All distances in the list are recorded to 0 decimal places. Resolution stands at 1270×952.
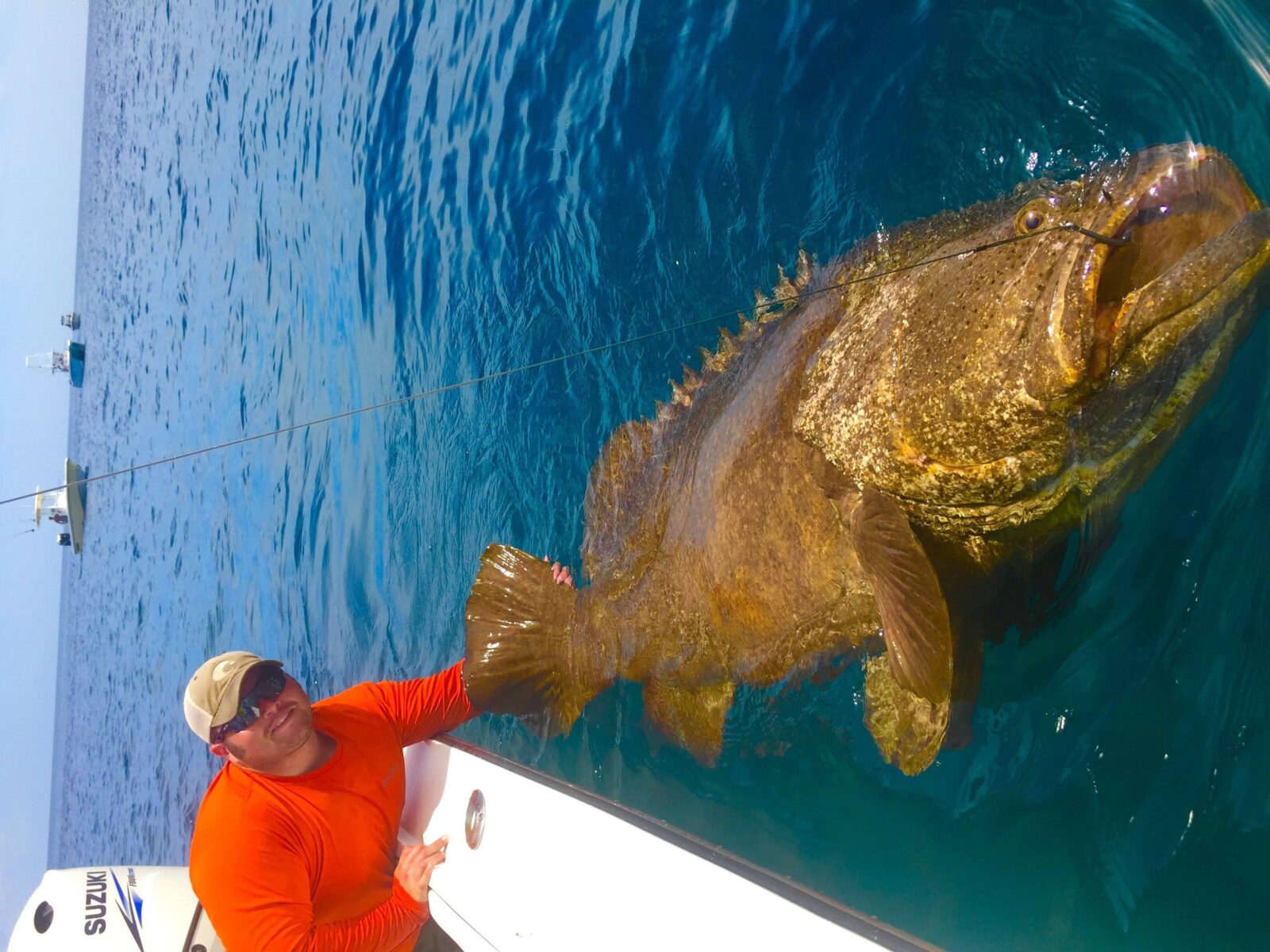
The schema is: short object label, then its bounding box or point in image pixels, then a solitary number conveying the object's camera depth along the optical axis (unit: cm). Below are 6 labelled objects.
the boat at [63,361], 2248
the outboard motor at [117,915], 527
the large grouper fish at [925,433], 218
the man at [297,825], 389
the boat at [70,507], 2103
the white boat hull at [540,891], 289
